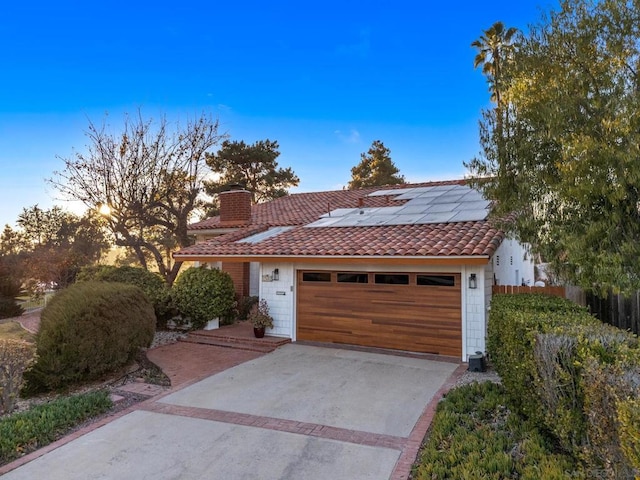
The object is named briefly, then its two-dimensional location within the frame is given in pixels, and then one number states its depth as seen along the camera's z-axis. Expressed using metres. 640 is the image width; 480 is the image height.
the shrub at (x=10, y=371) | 6.40
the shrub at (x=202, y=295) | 13.22
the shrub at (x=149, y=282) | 13.69
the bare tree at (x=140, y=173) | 17.83
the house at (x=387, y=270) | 9.93
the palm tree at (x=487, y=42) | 26.31
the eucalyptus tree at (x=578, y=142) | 6.37
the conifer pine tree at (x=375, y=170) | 40.47
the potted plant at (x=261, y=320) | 12.10
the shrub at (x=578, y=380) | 3.29
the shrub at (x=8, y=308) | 18.88
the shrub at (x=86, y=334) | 7.75
